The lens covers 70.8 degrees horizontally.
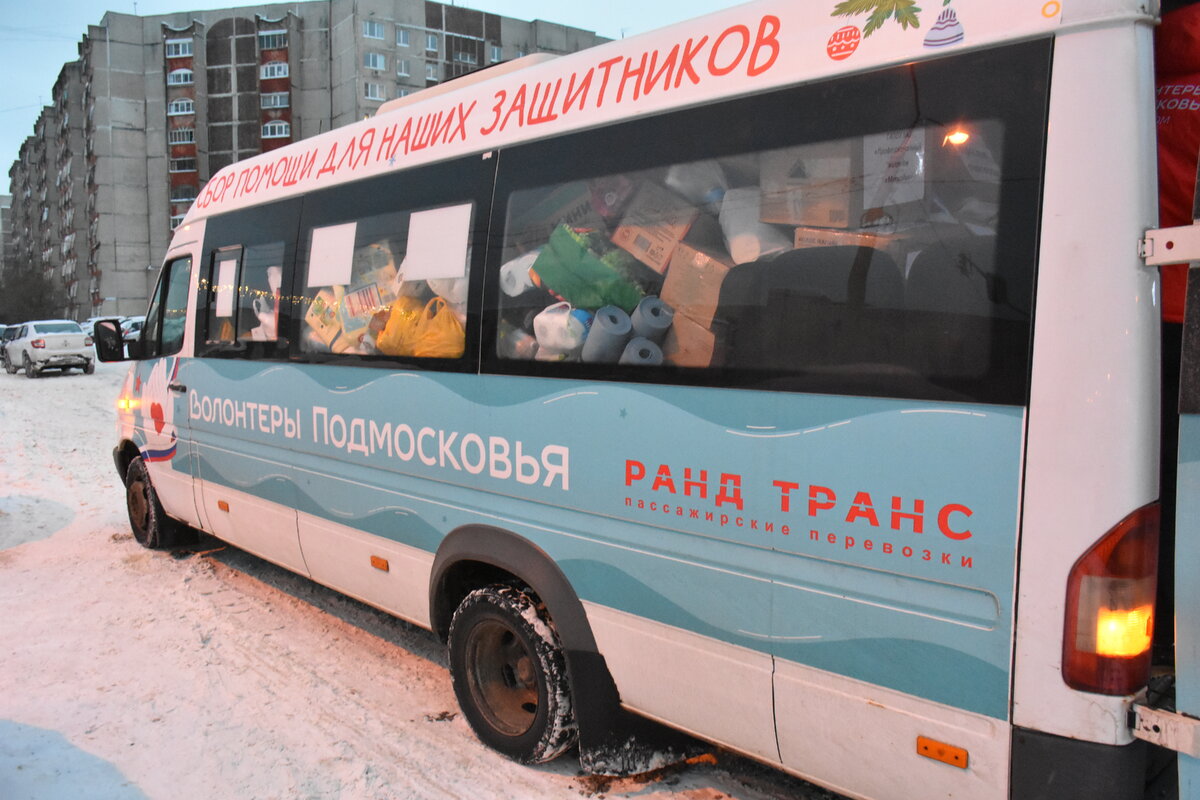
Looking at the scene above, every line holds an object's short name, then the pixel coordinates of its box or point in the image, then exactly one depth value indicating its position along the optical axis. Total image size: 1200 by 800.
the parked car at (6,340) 26.36
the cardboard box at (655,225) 2.84
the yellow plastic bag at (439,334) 3.65
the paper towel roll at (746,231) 2.60
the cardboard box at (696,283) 2.73
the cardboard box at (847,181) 2.30
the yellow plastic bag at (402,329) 3.91
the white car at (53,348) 23.25
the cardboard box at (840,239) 2.35
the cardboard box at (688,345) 2.72
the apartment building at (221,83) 58.34
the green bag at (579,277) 3.03
